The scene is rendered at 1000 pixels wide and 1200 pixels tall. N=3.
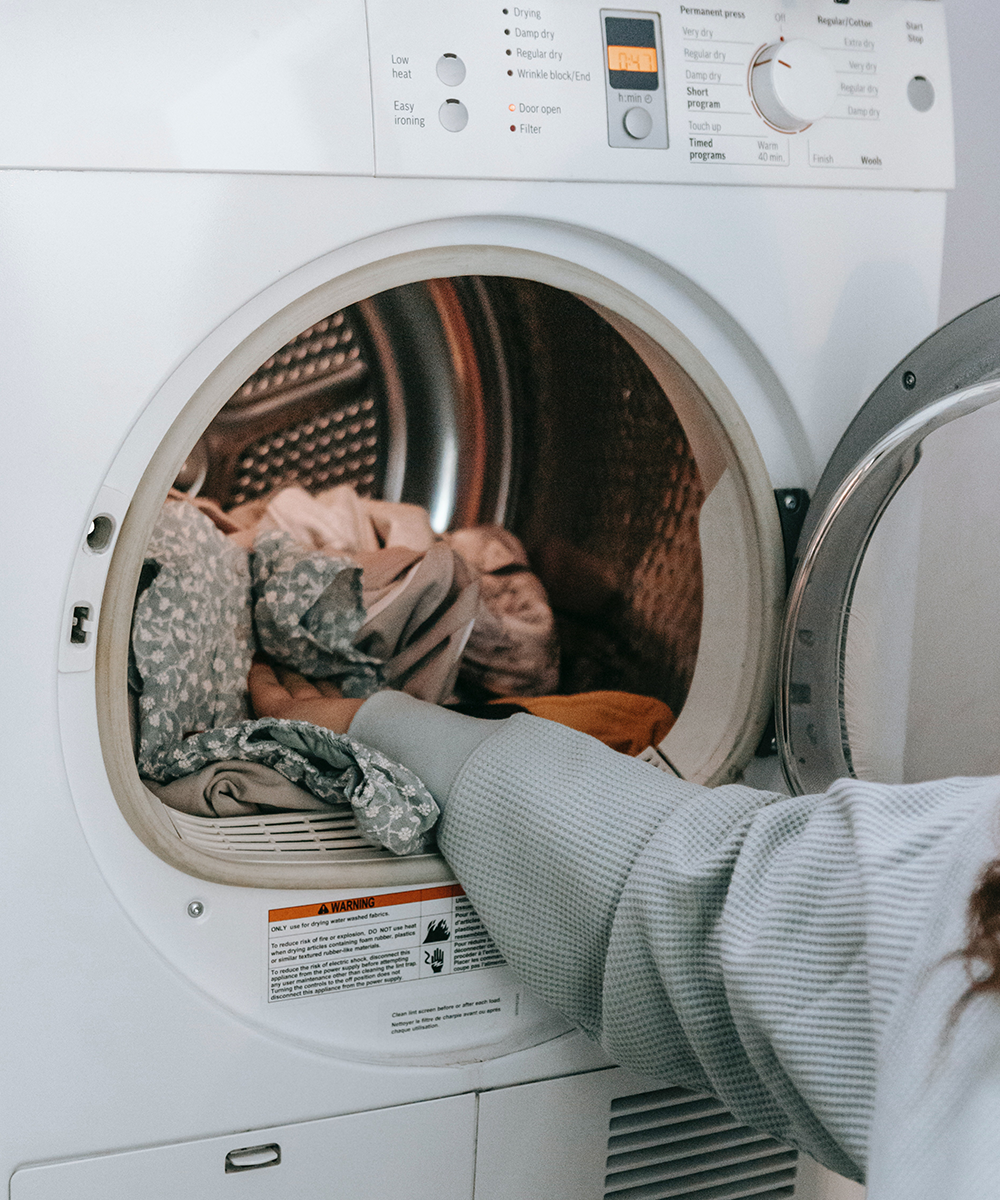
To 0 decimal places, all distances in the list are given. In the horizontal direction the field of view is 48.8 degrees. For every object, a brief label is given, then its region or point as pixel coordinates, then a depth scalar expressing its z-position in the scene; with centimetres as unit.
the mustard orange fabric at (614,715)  102
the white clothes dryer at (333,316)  67
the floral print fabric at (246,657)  80
